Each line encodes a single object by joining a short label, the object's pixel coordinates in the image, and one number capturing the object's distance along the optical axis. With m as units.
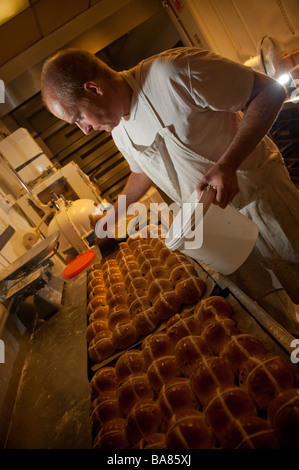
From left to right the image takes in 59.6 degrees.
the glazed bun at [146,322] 1.86
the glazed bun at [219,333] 1.40
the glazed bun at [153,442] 1.15
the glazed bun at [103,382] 1.62
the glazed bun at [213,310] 1.51
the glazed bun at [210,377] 1.25
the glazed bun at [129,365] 1.62
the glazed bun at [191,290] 1.82
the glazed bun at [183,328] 1.58
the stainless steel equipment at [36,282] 2.40
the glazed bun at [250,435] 0.95
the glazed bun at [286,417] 0.92
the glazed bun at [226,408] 1.09
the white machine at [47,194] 3.86
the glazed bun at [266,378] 1.07
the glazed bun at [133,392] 1.46
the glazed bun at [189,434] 1.09
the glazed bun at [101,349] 1.88
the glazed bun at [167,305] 1.85
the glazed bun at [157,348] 1.57
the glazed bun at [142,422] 1.28
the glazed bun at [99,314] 2.21
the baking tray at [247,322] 1.21
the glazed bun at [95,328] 2.06
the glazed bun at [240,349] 1.24
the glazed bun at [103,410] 1.45
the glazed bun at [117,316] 2.06
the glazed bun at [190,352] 1.42
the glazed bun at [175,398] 1.28
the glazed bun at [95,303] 2.35
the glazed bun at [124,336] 1.86
